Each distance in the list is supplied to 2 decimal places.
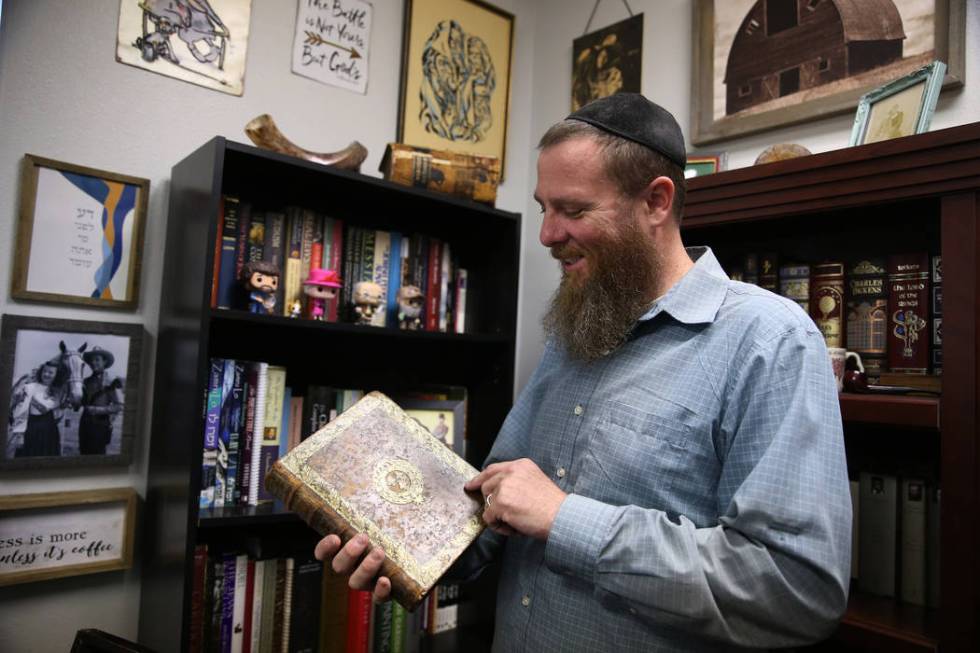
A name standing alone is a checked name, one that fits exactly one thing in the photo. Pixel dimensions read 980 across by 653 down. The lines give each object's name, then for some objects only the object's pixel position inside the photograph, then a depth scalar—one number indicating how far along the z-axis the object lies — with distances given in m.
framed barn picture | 1.38
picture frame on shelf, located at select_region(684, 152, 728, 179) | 1.73
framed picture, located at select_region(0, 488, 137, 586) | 1.36
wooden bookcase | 1.04
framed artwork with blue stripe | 1.40
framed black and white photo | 1.38
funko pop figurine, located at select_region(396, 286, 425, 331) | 1.75
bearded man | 0.77
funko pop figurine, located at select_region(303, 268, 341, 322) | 1.55
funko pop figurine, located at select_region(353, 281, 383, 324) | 1.63
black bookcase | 1.32
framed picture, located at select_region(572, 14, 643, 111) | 1.98
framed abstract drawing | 2.01
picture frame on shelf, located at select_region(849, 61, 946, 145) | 1.21
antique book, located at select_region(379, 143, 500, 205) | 1.64
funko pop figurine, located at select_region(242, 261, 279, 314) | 1.45
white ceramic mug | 1.27
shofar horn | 1.43
